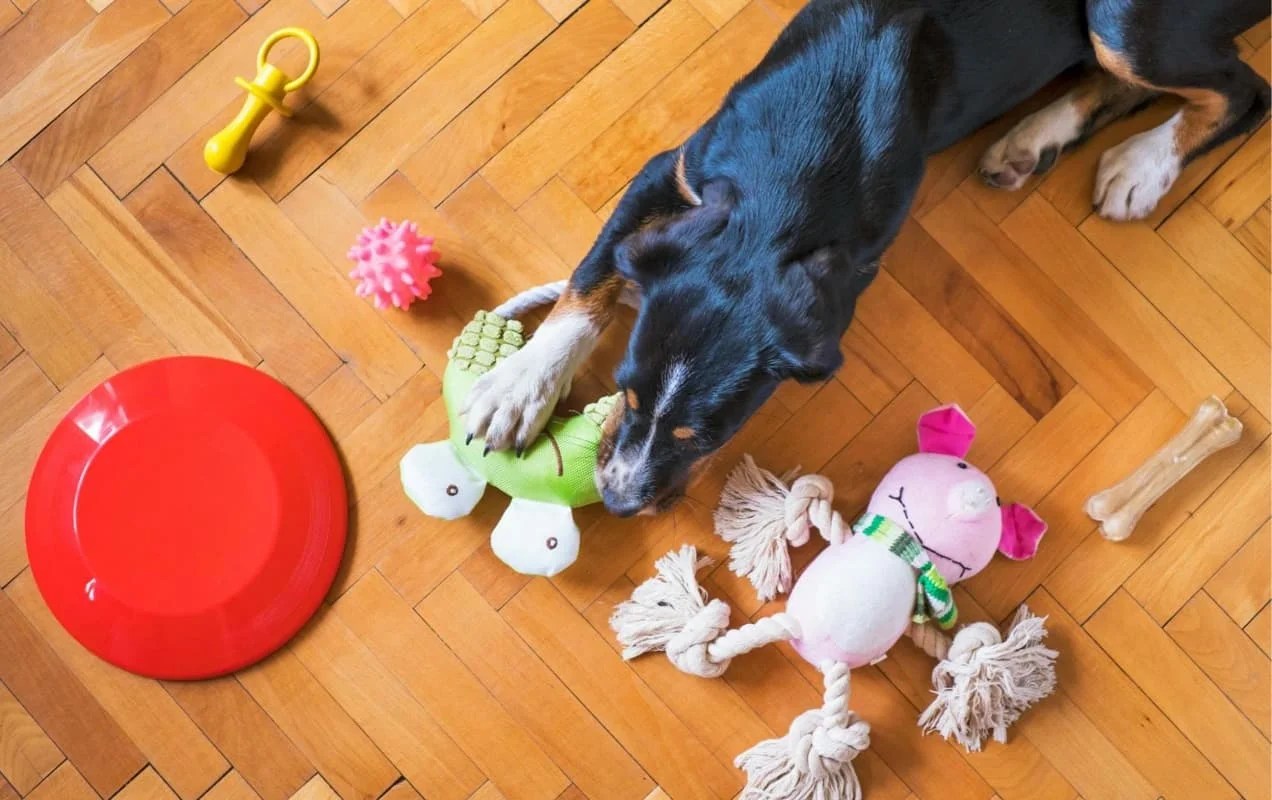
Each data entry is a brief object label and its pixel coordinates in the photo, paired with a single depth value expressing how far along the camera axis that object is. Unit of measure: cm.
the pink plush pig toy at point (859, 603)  198
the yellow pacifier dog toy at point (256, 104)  213
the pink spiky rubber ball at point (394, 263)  207
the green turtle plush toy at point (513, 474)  200
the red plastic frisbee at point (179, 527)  204
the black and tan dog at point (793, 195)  166
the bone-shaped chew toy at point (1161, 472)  219
